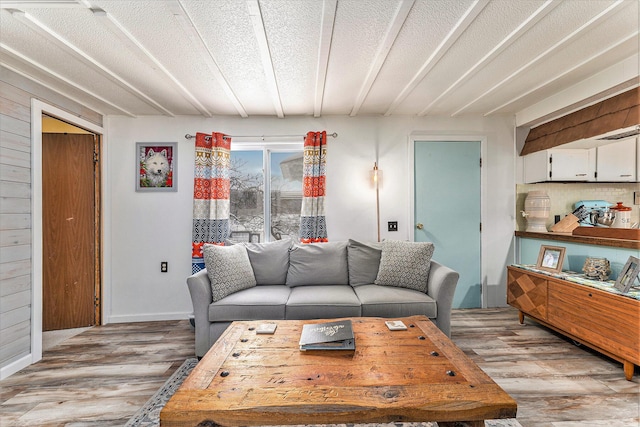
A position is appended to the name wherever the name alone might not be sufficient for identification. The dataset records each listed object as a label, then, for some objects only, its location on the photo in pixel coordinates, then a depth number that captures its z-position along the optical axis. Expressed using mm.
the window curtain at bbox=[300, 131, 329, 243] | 3408
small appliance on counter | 3401
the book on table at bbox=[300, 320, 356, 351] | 1556
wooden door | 3180
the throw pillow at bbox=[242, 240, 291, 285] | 2955
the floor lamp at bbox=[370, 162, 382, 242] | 3480
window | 3629
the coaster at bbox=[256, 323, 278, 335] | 1781
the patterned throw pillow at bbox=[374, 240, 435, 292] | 2727
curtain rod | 3537
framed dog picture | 3434
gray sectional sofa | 2410
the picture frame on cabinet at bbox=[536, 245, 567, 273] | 2818
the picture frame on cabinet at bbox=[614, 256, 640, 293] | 2148
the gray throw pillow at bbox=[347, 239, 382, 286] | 2939
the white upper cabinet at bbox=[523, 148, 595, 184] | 3289
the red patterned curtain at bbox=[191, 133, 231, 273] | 3340
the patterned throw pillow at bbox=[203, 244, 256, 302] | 2529
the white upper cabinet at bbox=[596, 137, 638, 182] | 3215
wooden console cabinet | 2057
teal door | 3623
